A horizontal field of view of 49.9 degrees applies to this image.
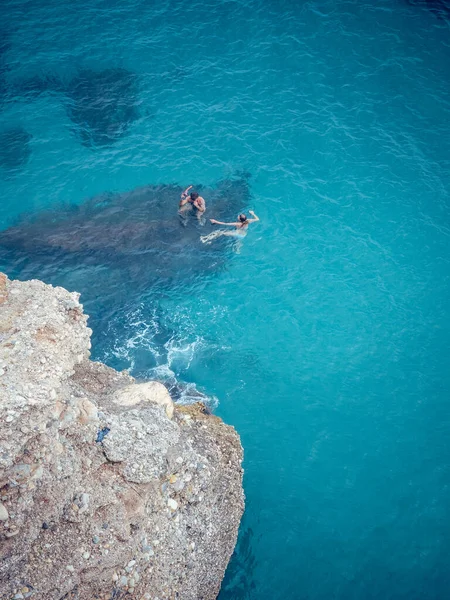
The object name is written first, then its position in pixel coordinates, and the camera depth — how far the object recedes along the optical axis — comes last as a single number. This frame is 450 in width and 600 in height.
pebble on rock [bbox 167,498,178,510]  15.34
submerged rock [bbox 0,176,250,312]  24.77
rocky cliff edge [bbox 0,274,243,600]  12.63
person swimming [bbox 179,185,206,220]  26.81
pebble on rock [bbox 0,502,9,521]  12.09
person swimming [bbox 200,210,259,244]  26.61
